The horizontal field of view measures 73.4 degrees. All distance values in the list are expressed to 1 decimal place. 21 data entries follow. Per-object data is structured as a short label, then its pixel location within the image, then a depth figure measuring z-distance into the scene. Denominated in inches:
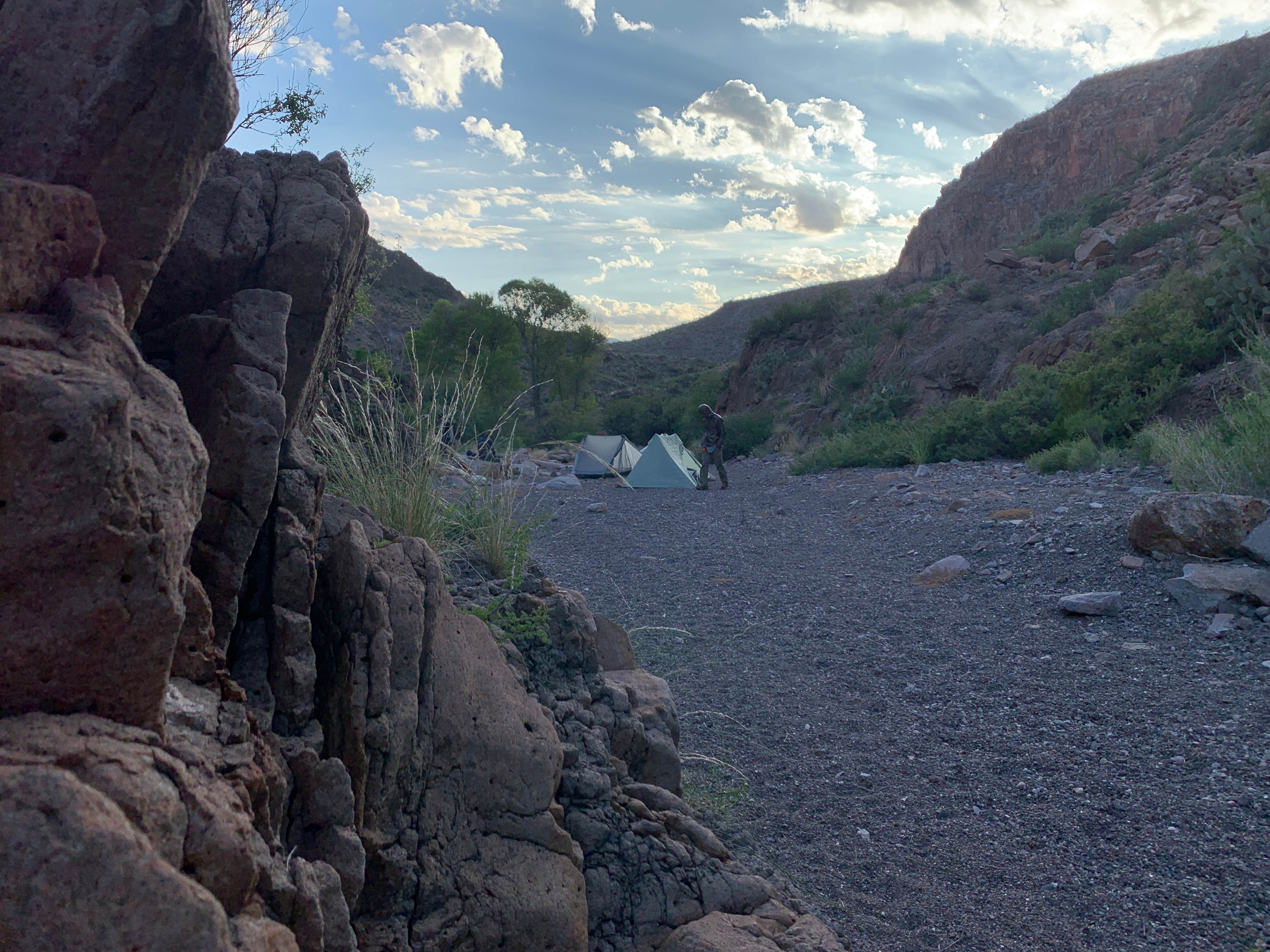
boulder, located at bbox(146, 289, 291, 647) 73.5
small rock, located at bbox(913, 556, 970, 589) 266.5
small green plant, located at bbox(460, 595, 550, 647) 124.8
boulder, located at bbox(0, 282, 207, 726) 47.8
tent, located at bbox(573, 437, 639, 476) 690.2
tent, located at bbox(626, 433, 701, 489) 620.4
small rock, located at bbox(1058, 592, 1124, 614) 207.9
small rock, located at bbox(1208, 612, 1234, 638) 184.9
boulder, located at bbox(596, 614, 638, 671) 154.6
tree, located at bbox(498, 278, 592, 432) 1218.6
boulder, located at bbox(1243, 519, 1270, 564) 203.8
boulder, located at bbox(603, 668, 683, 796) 122.0
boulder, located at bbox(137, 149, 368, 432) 84.7
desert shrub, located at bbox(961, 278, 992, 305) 856.9
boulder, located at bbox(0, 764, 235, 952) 42.0
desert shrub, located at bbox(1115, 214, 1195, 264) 740.0
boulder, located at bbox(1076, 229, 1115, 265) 810.2
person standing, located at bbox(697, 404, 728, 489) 578.6
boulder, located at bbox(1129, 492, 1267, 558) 214.1
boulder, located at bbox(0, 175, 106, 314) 55.4
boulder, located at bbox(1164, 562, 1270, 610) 194.4
